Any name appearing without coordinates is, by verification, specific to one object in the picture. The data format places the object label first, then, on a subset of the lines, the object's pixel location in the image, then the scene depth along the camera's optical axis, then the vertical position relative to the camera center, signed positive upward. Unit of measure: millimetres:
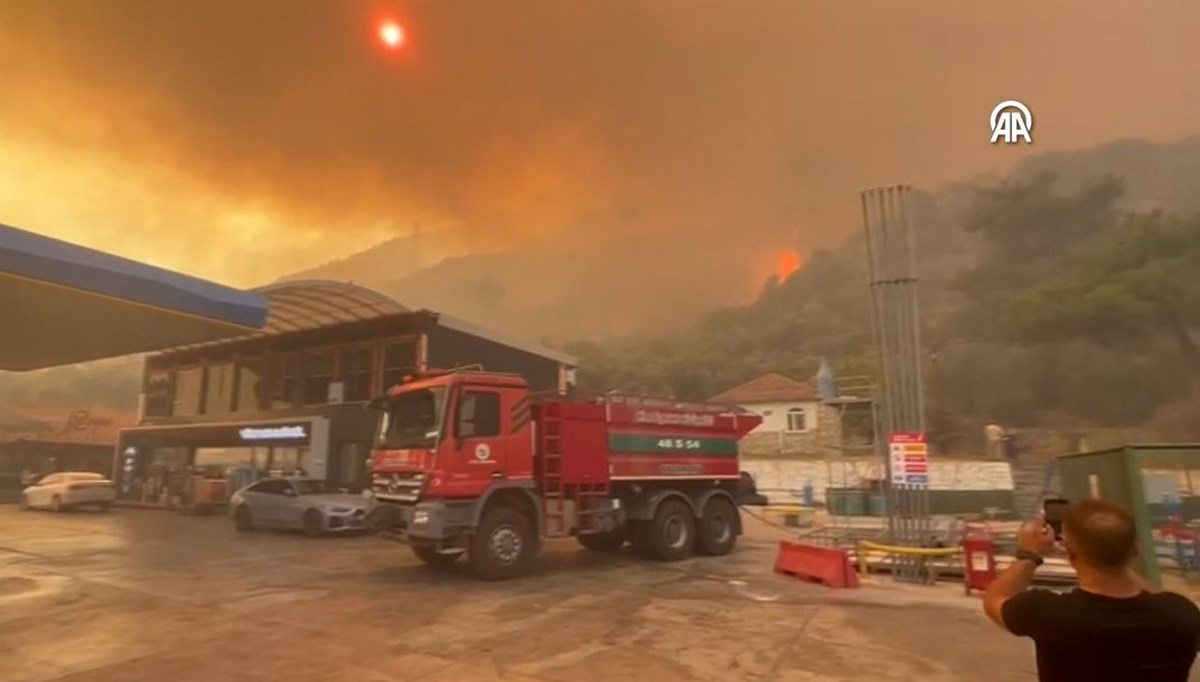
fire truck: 10250 -176
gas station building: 23500 +3028
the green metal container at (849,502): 23661 -1316
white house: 42844 +3444
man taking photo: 2049 -459
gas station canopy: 12797 +3265
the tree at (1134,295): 46875 +11239
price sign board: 10961 +63
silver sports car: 16750 -1119
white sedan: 25578 -1168
